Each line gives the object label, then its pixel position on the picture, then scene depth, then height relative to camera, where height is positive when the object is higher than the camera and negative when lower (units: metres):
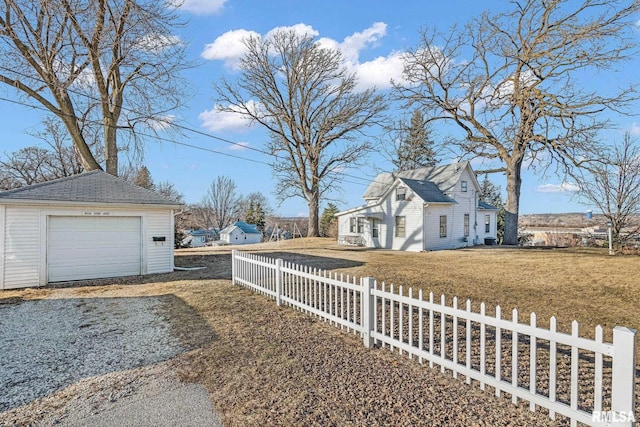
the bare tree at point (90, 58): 13.53 +7.24
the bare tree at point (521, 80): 17.41 +8.45
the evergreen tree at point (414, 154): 38.00 +7.47
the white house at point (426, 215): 20.23 +0.32
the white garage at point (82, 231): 9.36 -0.35
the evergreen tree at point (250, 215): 57.44 +0.80
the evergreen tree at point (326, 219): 38.90 +0.11
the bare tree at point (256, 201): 60.28 +3.29
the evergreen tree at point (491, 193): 38.78 +3.14
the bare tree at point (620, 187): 18.72 +1.89
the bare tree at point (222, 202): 57.81 +3.07
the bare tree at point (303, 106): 26.27 +9.01
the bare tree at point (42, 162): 25.41 +4.36
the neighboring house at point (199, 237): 50.47 -2.71
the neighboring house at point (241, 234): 48.38 -2.04
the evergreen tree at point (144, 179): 33.78 +4.22
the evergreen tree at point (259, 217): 56.97 +0.46
